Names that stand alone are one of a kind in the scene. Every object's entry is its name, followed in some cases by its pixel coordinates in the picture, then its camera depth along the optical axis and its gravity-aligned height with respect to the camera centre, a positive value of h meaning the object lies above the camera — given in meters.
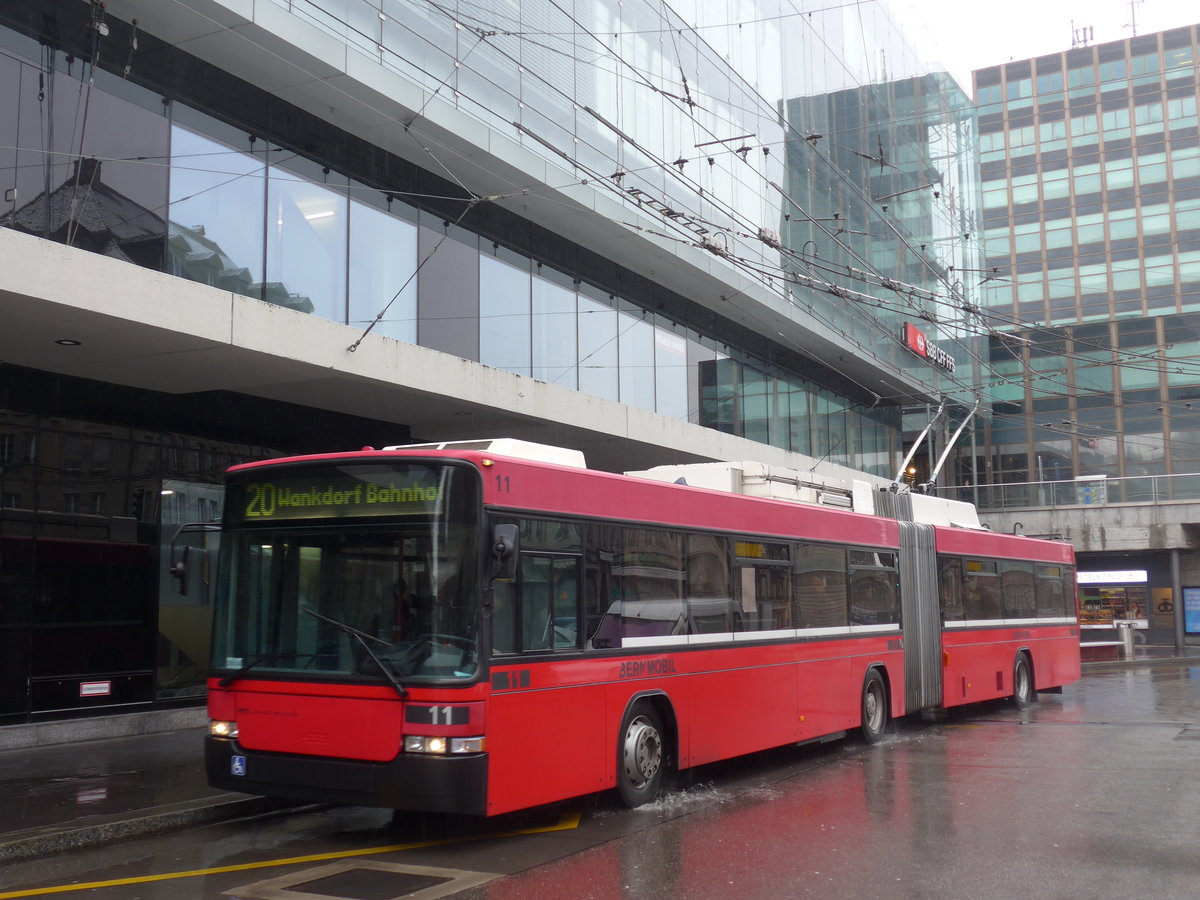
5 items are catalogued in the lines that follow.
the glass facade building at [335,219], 12.94 +5.26
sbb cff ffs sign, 35.85 +7.59
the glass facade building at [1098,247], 57.16 +19.14
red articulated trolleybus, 7.94 -0.32
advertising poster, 41.78 -1.04
